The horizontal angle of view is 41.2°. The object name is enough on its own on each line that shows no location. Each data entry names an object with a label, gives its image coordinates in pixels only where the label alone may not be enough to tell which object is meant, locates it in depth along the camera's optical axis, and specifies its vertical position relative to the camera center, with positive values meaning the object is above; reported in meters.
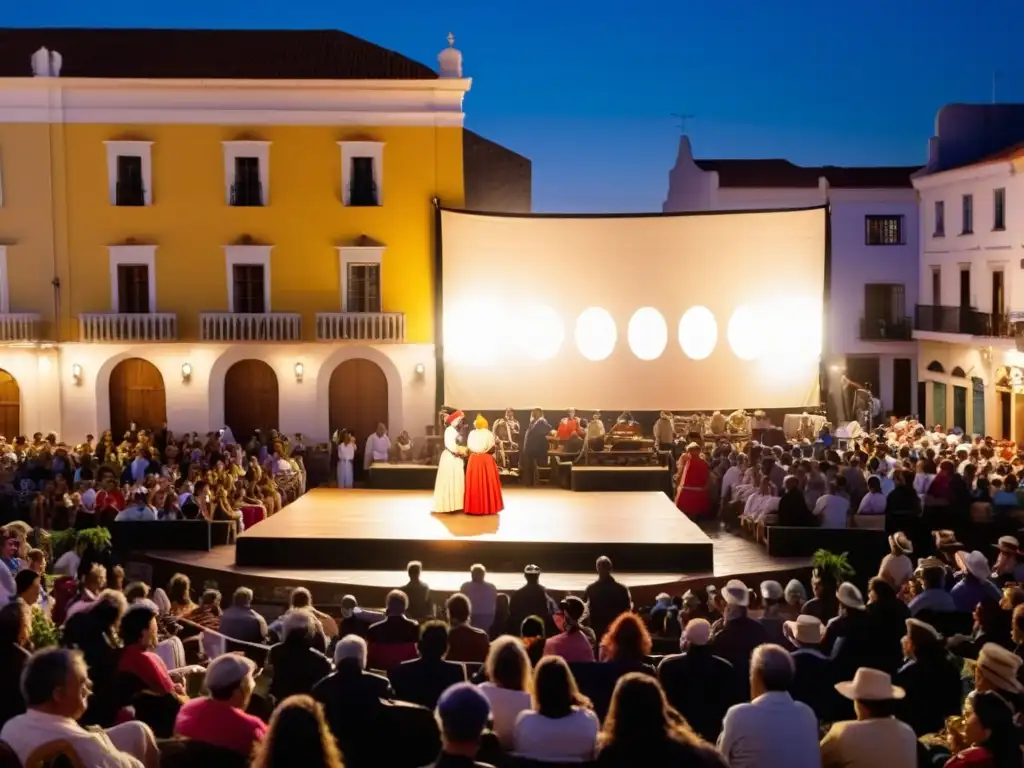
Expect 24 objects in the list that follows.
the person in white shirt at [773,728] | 5.73 -1.66
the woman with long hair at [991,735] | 5.72 -1.69
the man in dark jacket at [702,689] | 7.13 -1.84
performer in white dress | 17.22 -1.80
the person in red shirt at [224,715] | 5.74 -1.58
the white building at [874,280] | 34.62 +1.46
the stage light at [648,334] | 23.52 +0.08
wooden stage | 14.52 -2.47
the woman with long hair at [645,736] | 4.95 -1.46
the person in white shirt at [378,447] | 23.20 -1.81
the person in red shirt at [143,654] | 6.88 -1.58
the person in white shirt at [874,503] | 15.52 -1.90
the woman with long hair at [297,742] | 4.67 -1.37
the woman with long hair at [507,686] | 6.17 -1.59
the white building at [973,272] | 27.70 +1.42
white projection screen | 22.98 +0.49
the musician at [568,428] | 22.05 -1.44
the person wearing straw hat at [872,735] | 5.79 -1.71
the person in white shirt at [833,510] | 15.38 -1.97
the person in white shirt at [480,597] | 10.77 -2.04
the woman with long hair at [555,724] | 5.38 -1.53
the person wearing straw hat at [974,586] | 10.06 -1.87
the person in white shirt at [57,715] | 5.05 -1.40
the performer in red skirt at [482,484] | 17.06 -1.81
